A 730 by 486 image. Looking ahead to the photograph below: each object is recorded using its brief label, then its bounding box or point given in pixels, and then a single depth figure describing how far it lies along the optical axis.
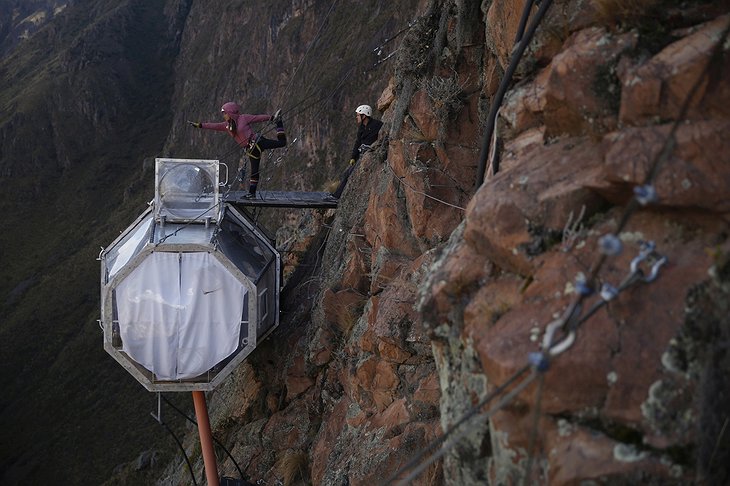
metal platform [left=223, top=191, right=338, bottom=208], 12.63
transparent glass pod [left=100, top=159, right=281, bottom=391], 9.91
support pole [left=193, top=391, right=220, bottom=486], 10.71
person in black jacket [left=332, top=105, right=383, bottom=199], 12.51
